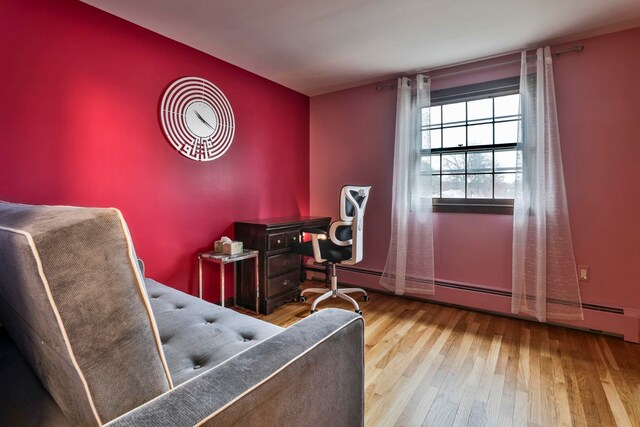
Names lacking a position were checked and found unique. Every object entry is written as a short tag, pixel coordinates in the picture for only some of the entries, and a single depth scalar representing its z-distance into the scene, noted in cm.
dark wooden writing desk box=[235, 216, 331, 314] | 287
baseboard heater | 246
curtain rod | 252
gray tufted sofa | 54
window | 287
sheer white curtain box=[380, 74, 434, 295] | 312
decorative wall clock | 255
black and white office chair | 283
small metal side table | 261
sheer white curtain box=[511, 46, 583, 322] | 253
